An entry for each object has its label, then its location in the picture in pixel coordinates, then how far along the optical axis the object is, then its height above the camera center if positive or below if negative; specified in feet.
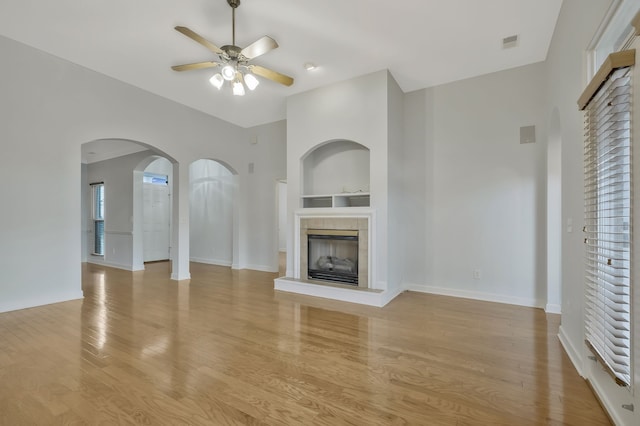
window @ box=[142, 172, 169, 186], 25.76 +2.93
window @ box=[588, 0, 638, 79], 5.67 +3.78
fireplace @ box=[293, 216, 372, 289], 14.70 -2.09
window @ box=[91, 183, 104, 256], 26.91 -0.37
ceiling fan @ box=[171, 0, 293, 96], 9.94 +5.47
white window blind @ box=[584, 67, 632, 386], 5.34 -0.27
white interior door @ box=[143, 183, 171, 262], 26.04 -0.88
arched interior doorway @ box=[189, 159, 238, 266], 24.79 -0.20
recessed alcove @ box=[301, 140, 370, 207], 16.38 +2.12
